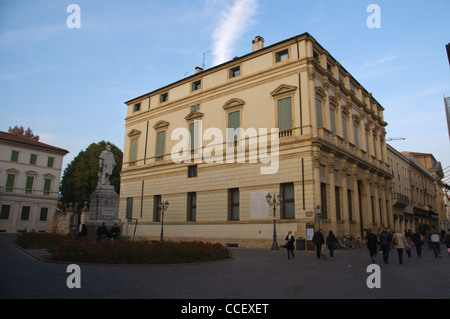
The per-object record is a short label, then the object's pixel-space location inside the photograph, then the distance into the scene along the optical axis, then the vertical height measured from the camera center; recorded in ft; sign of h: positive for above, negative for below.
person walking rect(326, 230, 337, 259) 56.08 -2.54
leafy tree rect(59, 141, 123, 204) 152.56 +23.84
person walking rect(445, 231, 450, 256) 53.22 -1.56
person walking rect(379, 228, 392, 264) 47.98 -2.01
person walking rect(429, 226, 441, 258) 59.36 -1.94
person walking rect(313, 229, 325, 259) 56.23 -2.08
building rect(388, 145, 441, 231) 145.18 +20.28
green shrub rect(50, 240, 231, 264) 43.32 -3.91
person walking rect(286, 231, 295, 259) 55.66 -2.49
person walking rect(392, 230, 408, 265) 47.27 -1.94
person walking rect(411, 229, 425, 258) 61.62 -2.08
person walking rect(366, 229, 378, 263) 49.45 -2.16
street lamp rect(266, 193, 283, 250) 70.64 -1.33
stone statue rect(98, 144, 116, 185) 82.99 +15.02
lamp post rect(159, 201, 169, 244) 91.02 +5.53
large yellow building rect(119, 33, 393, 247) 80.12 +20.90
